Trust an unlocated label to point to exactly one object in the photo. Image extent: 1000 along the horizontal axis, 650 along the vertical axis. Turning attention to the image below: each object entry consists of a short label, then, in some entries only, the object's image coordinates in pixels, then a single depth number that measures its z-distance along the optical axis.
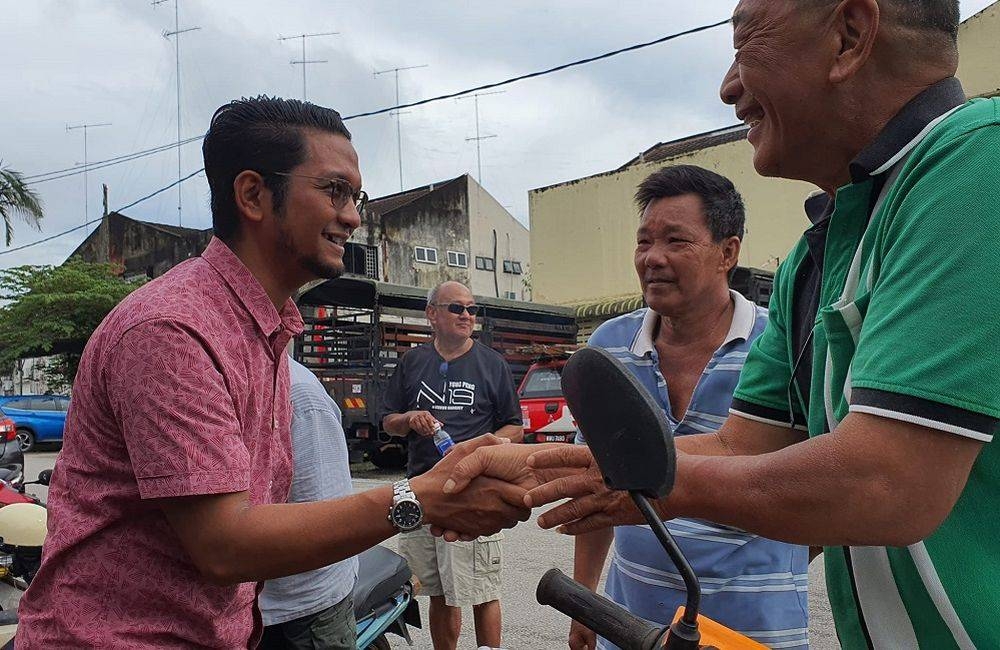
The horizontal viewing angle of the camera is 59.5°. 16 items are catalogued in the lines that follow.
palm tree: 21.12
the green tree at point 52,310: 24.97
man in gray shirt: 3.18
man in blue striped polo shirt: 2.55
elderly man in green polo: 1.13
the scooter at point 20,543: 4.06
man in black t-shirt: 4.93
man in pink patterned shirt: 1.67
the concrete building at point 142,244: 33.59
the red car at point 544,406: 10.98
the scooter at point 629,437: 1.14
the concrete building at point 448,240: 31.95
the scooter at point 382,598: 4.02
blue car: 19.28
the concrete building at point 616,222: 21.16
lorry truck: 12.49
